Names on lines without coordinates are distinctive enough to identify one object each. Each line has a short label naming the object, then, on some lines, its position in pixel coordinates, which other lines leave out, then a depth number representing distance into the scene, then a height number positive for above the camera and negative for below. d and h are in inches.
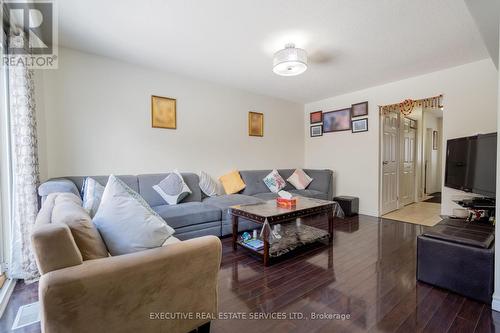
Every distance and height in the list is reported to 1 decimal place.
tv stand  97.0 -18.8
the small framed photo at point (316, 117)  208.1 +39.7
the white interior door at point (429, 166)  260.2 -6.3
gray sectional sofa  108.0 -24.4
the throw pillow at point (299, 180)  190.2 -16.3
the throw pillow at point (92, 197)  65.7 -11.5
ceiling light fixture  99.2 +43.6
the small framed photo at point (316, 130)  209.2 +27.4
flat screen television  89.7 -1.4
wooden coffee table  94.6 -23.1
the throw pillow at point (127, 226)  49.3 -14.4
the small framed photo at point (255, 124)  184.7 +29.7
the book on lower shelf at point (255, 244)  102.3 -38.0
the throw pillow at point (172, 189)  127.0 -15.9
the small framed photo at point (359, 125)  177.2 +27.3
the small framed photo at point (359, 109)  176.9 +39.7
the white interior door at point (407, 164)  206.7 -3.3
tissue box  111.0 -20.5
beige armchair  38.2 -23.8
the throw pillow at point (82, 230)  44.6 -13.9
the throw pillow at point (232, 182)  162.9 -15.6
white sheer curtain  78.4 -7.2
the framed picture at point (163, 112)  138.6 +29.1
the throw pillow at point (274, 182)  178.2 -16.8
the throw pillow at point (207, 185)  149.4 -16.1
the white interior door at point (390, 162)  178.4 -1.3
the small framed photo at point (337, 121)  188.7 +33.5
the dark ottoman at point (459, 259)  68.6 -31.1
